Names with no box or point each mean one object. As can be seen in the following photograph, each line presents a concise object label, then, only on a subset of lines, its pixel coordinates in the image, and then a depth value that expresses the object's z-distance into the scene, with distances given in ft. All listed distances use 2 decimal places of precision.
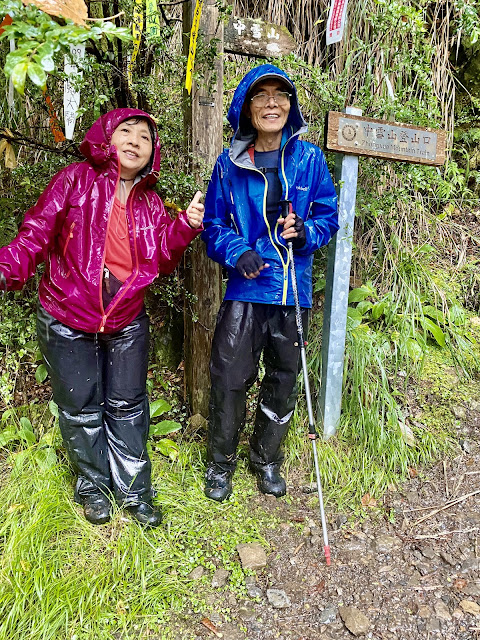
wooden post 10.07
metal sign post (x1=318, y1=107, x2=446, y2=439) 10.77
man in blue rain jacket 9.48
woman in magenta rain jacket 8.53
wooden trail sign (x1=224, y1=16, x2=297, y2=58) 10.33
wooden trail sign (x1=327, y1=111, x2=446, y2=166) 10.63
